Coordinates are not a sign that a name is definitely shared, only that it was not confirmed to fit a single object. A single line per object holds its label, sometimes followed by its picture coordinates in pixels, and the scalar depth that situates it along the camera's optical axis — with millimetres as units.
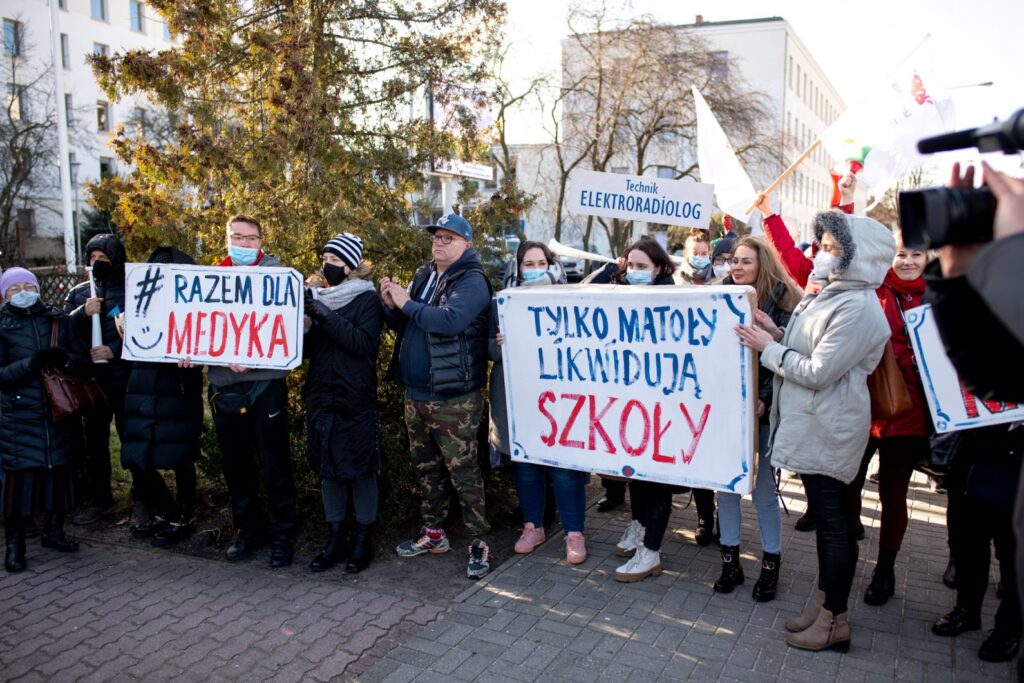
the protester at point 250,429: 5238
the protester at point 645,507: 4953
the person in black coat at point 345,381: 5109
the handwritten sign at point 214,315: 5066
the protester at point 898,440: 4434
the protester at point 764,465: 4652
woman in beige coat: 3832
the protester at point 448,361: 5027
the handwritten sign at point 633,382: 4324
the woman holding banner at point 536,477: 5273
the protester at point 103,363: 5852
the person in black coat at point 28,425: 5410
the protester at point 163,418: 5539
